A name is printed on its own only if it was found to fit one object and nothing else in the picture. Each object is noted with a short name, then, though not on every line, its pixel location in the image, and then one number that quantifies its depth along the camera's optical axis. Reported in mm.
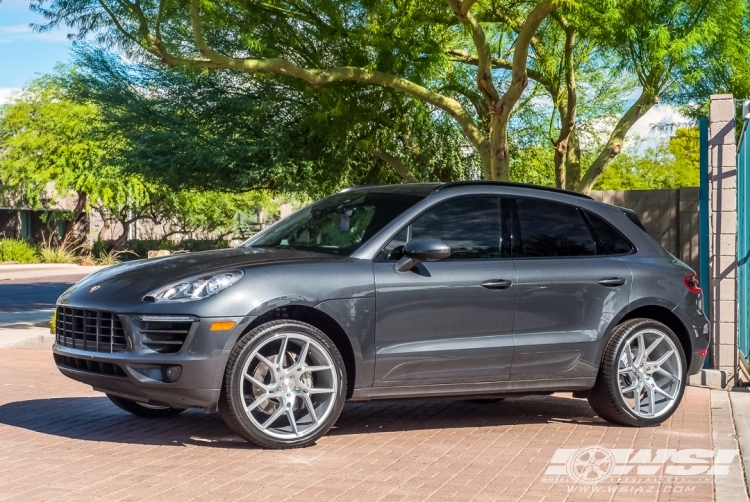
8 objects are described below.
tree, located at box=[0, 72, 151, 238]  40875
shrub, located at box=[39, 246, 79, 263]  42031
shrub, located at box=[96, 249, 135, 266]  40688
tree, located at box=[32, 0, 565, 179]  14391
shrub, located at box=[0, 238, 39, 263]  41969
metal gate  10562
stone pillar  10227
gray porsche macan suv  6828
